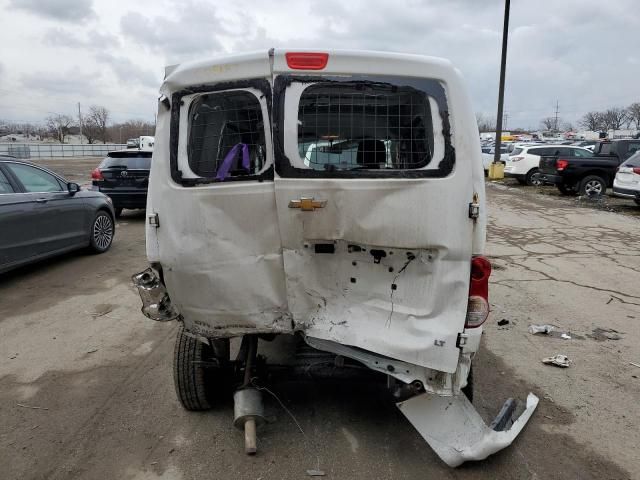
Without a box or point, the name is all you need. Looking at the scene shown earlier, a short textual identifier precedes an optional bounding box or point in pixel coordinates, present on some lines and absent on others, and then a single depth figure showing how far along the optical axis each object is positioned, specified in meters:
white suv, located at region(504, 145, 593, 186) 19.40
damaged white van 2.59
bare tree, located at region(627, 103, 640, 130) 85.51
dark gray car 6.34
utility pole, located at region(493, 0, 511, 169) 22.14
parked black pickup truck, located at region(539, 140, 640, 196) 16.05
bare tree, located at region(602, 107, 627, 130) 91.56
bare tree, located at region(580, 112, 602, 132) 95.04
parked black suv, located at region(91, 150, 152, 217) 11.33
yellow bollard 23.33
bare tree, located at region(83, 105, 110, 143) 93.81
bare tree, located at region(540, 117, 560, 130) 118.31
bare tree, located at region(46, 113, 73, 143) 90.39
